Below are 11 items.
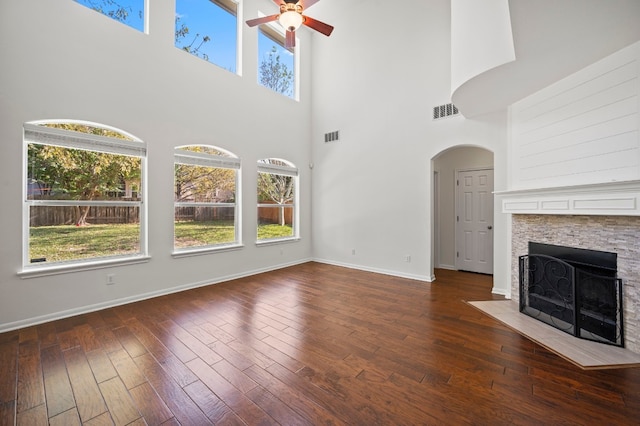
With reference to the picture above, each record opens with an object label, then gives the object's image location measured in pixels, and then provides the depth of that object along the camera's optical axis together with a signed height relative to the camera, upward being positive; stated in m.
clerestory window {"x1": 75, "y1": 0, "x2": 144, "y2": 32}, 3.48 +2.80
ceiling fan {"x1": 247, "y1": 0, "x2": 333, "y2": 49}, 2.94 +2.31
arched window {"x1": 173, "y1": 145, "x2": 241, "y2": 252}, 4.27 +0.27
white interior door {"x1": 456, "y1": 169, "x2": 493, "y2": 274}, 5.11 -0.17
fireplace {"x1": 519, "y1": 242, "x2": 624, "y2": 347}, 2.52 -0.85
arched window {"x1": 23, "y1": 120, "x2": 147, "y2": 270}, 3.07 +0.26
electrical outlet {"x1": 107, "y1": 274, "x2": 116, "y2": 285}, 3.45 -0.85
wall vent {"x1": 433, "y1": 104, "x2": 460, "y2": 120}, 4.36 +1.72
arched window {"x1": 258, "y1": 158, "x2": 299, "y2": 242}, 5.48 +0.30
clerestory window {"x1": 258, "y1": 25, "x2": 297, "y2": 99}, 5.57 +3.37
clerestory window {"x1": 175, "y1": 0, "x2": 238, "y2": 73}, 4.36 +3.23
